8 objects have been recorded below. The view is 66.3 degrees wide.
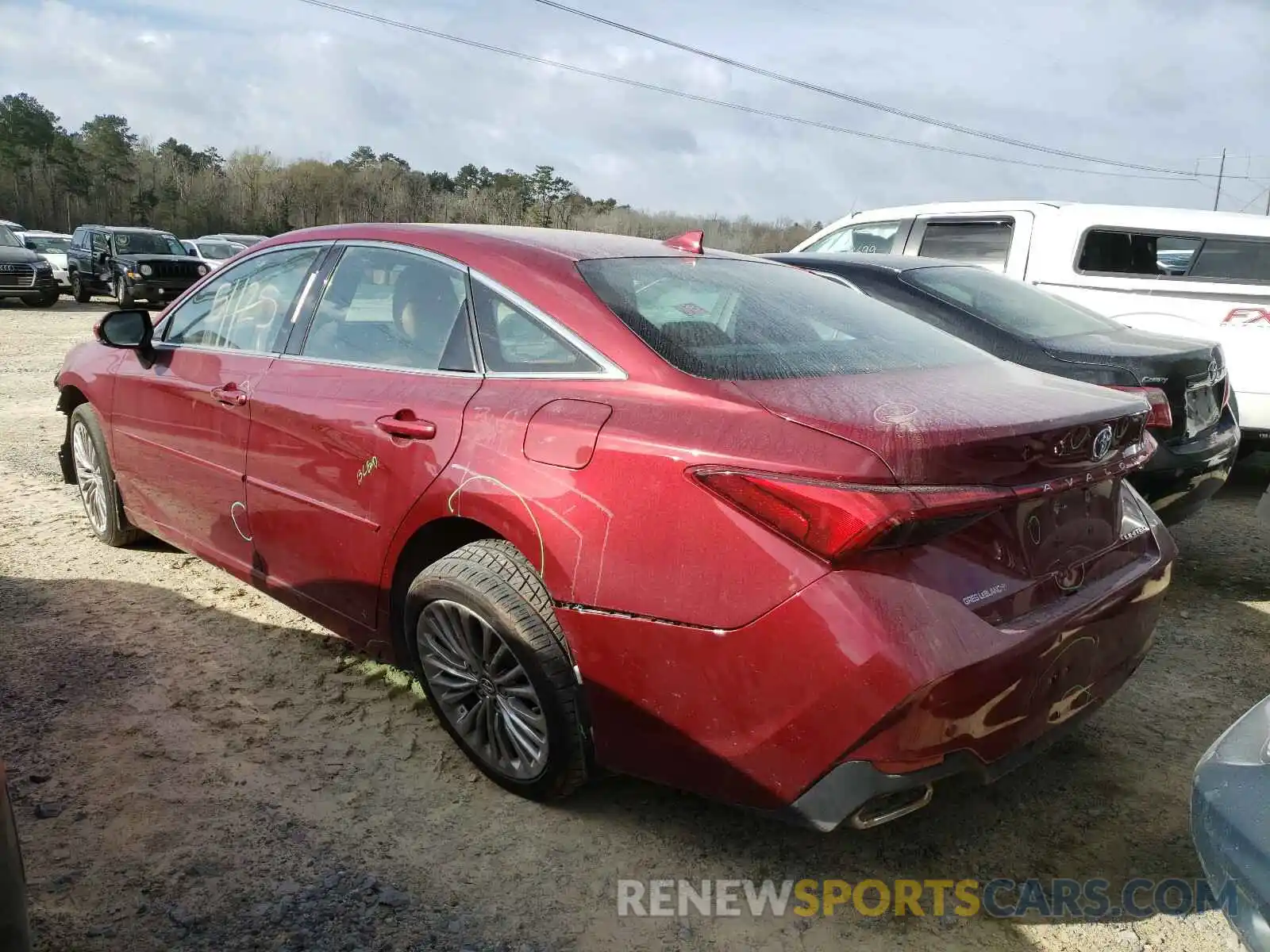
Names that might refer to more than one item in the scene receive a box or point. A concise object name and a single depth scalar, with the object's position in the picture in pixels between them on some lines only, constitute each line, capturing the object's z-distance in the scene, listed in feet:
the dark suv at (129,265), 64.64
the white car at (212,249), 77.05
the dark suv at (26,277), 61.41
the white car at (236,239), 86.94
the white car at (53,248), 74.08
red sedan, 6.57
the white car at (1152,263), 20.24
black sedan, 14.39
